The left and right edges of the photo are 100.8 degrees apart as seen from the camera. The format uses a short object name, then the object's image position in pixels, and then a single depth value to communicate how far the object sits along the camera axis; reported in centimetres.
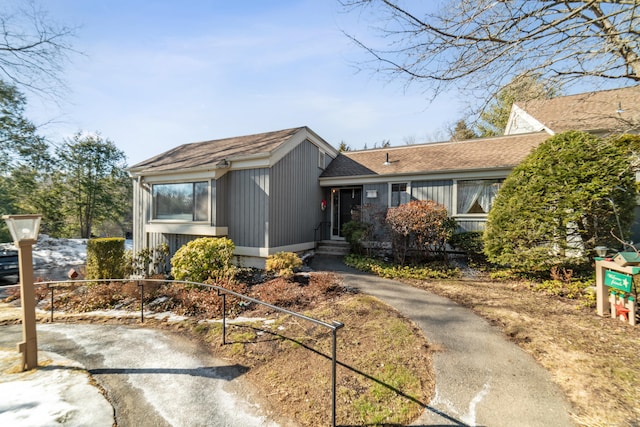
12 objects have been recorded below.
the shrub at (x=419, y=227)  797
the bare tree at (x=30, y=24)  888
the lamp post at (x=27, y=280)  355
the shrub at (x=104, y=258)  851
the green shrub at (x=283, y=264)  757
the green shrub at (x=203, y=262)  706
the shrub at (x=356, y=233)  941
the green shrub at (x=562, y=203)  589
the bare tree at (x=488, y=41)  358
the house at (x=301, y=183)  879
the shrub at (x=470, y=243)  855
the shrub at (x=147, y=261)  923
